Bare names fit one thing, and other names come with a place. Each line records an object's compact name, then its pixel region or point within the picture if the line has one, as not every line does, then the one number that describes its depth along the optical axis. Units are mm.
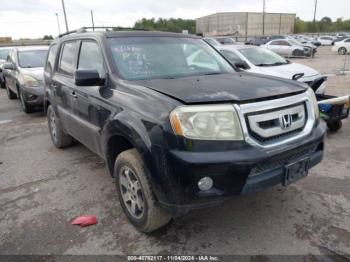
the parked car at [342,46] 24703
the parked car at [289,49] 23141
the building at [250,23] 88312
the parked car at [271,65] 6873
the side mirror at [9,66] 8070
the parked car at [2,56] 12875
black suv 2213
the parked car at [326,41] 41144
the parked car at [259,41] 33450
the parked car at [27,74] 7417
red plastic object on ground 3014
